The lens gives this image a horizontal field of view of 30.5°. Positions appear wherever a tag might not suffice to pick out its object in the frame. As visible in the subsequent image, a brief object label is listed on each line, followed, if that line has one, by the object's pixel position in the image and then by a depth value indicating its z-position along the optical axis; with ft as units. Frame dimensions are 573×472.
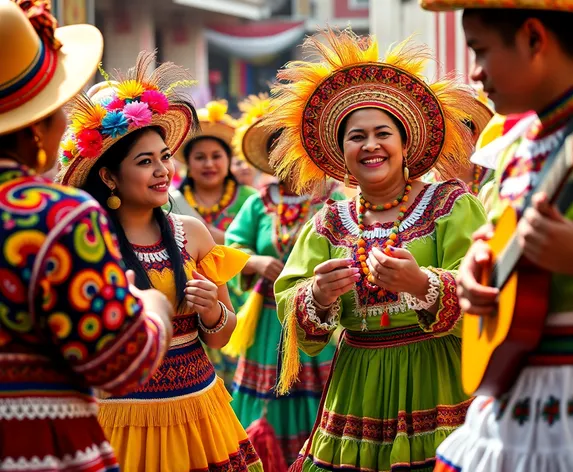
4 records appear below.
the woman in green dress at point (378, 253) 13.71
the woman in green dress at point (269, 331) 22.29
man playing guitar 8.68
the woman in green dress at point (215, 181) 28.37
